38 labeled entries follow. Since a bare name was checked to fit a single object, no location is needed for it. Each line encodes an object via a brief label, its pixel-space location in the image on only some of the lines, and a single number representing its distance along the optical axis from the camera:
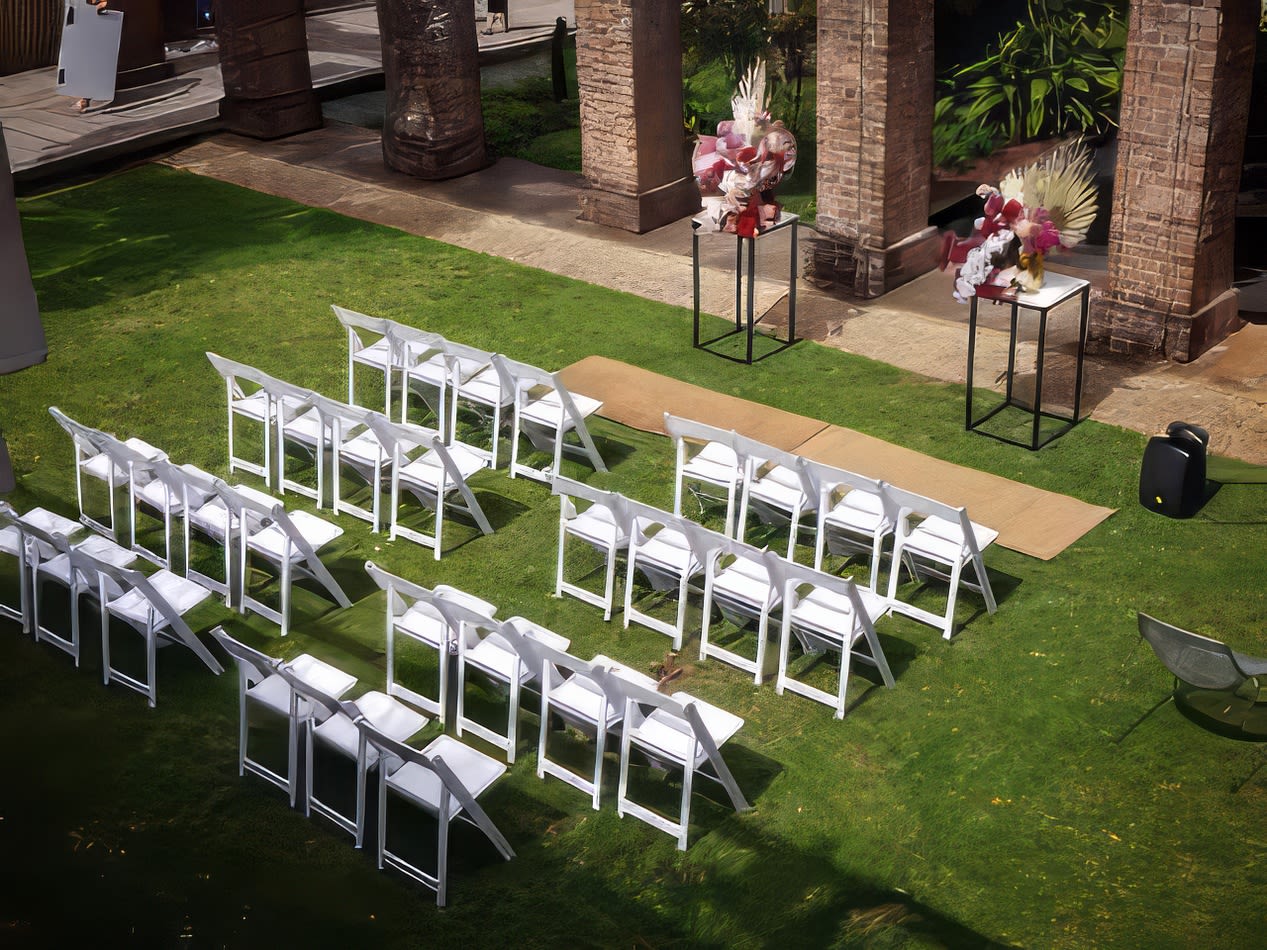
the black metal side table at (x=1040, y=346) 9.55
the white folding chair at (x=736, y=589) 7.51
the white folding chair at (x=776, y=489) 8.42
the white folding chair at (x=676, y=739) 6.46
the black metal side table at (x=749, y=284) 10.95
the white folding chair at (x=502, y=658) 7.00
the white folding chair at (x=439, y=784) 6.27
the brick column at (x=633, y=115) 13.67
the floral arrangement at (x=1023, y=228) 9.30
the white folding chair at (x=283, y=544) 8.17
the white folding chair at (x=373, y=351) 10.36
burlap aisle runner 8.97
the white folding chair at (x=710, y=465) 8.71
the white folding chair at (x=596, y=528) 8.04
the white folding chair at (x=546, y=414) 9.55
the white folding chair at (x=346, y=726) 6.65
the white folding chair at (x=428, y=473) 8.90
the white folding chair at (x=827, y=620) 7.20
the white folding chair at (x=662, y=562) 7.88
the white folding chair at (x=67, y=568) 7.93
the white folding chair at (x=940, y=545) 7.80
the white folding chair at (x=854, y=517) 8.09
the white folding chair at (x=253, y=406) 9.54
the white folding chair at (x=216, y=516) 8.37
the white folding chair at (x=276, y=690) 6.91
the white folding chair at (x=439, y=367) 9.98
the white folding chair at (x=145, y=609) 7.57
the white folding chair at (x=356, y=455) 9.18
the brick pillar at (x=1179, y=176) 10.03
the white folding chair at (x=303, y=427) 9.31
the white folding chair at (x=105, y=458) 8.85
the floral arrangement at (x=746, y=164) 10.55
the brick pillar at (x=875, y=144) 11.73
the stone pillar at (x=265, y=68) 17.41
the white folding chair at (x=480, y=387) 9.87
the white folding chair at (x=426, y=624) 7.33
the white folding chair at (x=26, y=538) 8.11
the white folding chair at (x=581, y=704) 6.72
